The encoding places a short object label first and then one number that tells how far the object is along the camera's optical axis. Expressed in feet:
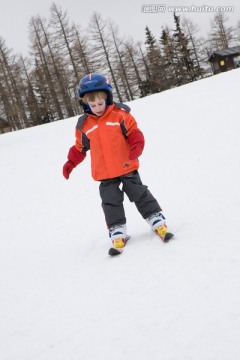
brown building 130.52
